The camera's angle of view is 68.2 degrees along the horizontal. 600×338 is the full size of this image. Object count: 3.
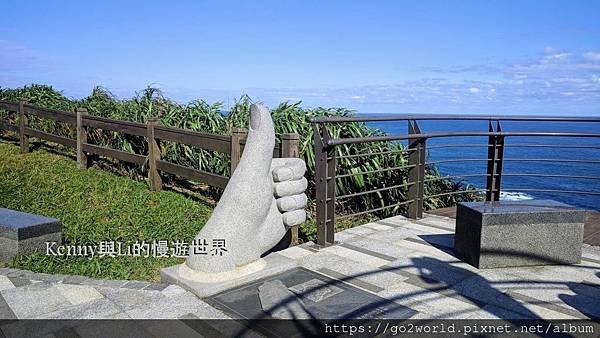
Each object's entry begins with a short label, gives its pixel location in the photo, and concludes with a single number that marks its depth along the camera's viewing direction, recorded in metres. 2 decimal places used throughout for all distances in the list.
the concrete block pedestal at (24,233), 3.42
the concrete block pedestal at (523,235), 3.25
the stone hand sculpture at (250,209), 3.05
